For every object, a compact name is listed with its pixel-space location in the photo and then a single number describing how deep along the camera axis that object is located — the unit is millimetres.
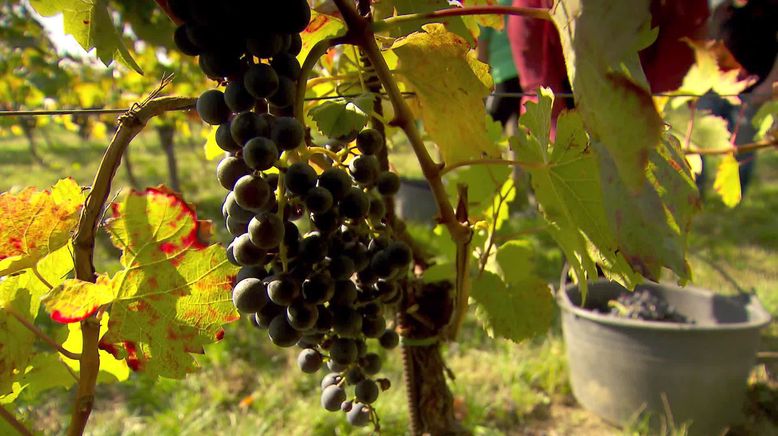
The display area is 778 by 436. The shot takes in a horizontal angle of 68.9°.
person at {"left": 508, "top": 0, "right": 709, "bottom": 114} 1666
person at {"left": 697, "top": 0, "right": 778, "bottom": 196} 1522
